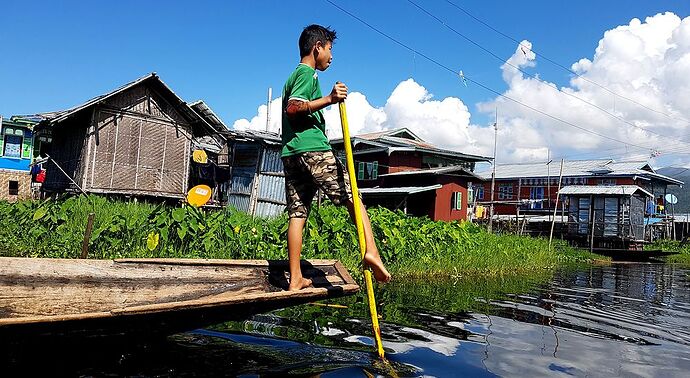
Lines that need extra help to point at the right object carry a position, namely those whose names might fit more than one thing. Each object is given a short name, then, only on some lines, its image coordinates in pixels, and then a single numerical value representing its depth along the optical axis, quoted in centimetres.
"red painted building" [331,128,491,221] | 2298
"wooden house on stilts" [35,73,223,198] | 1484
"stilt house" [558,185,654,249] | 2398
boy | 354
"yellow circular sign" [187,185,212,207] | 1366
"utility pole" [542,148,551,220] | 3262
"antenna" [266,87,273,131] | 2718
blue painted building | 2451
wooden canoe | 280
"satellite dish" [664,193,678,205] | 3303
